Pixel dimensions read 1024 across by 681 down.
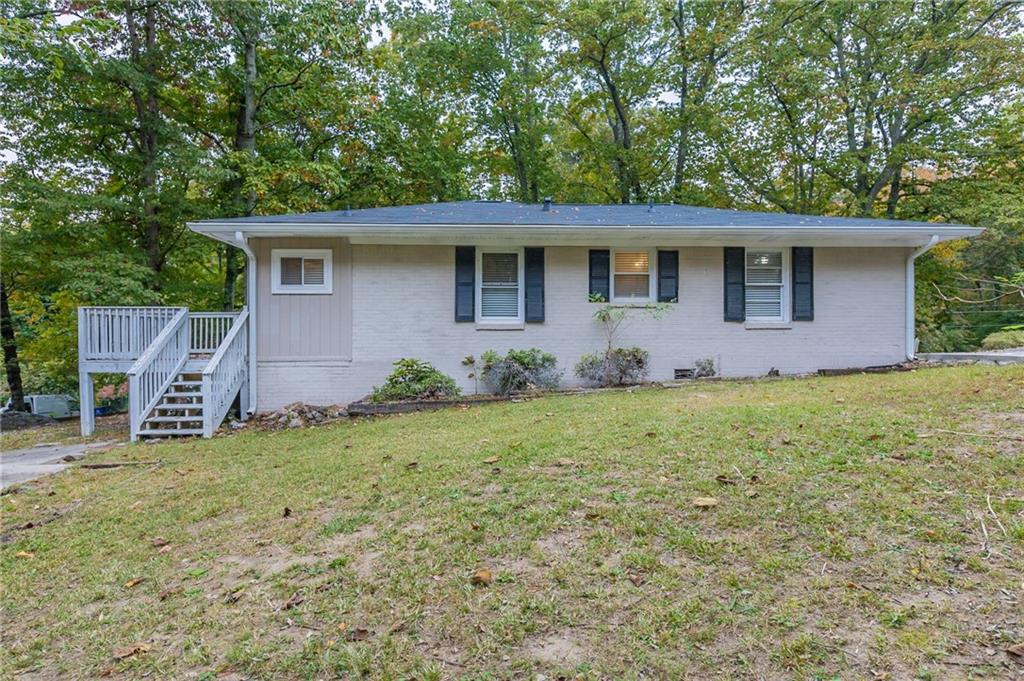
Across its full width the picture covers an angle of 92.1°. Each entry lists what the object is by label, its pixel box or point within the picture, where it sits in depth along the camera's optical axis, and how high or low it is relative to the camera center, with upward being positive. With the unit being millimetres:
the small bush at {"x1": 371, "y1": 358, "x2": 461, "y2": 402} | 8250 -798
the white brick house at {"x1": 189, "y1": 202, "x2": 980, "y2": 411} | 8570 +894
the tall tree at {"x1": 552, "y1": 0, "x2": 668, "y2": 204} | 15359 +8477
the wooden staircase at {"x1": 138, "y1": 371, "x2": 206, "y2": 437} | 7000 -1152
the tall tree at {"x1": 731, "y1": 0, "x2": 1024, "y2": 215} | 13102 +7275
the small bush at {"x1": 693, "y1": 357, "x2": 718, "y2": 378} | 9141 -549
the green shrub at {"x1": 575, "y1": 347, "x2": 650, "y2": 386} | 8844 -525
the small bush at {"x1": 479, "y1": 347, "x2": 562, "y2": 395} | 8586 -597
